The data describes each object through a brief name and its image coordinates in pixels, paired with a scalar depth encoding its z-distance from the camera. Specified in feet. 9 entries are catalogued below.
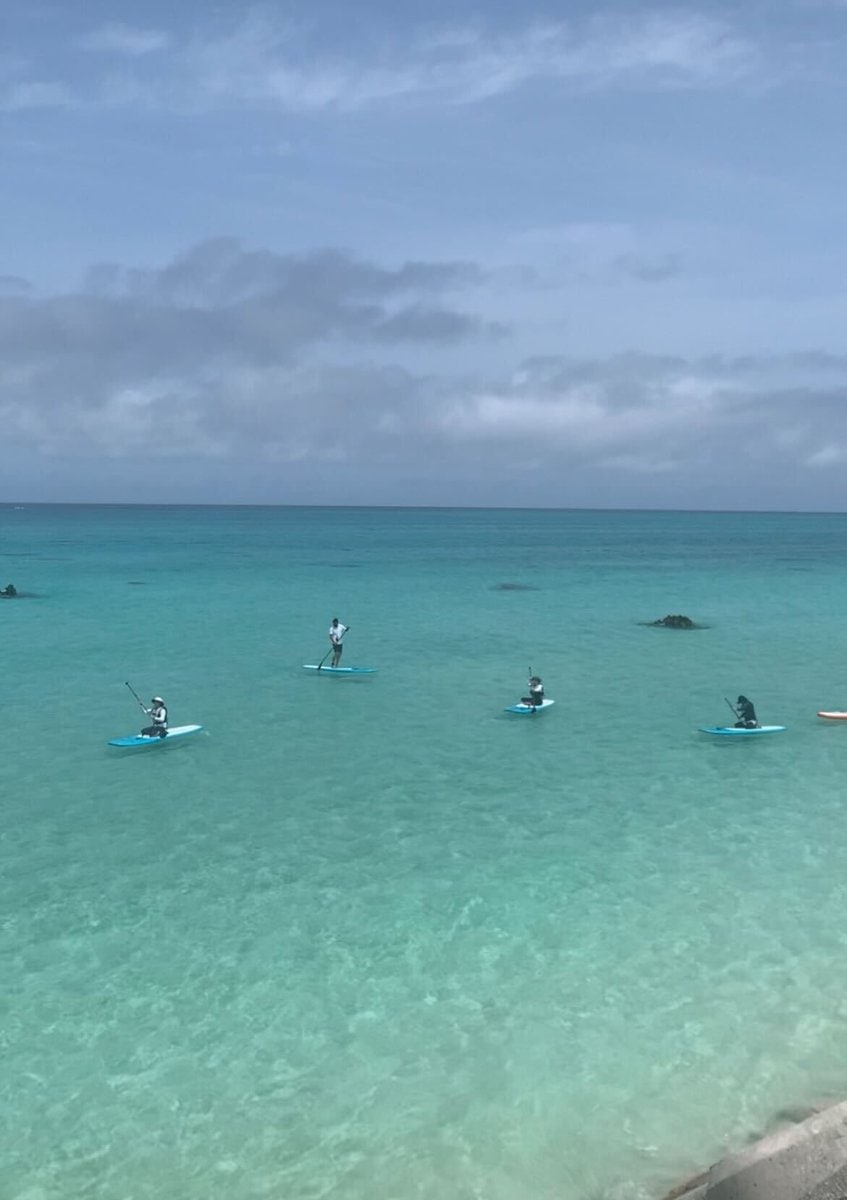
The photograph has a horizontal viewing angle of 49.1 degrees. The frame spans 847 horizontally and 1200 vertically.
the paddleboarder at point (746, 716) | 99.35
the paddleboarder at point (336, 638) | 132.73
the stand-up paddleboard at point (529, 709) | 107.96
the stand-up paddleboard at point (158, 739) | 94.35
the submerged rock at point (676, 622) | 182.28
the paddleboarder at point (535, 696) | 108.78
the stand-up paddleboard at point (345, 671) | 133.28
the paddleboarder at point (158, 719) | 94.99
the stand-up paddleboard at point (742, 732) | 98.48
